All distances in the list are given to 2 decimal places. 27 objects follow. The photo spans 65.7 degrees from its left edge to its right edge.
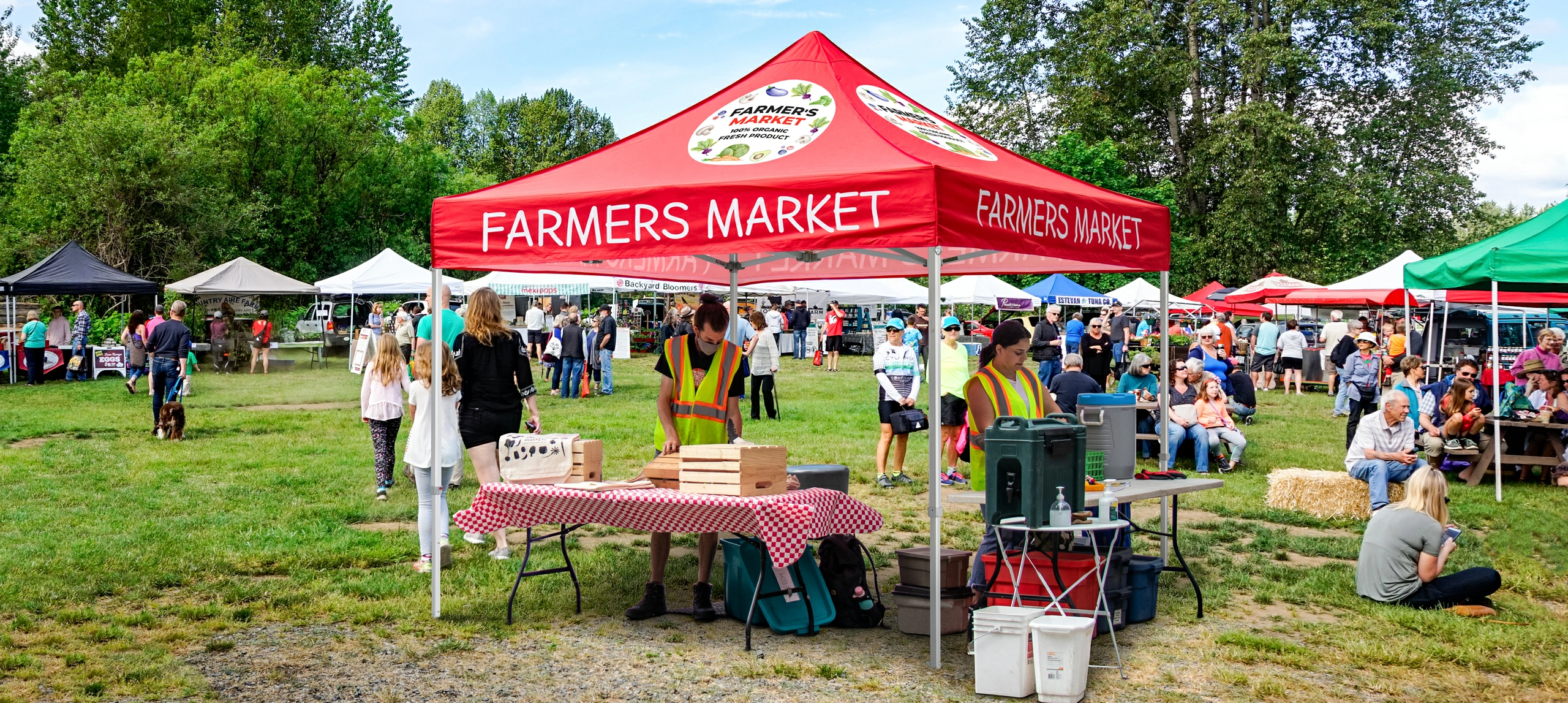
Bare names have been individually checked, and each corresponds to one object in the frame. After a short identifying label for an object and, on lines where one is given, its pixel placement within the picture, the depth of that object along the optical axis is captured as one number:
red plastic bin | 5.79
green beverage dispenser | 5.23
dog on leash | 14.28
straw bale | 9.93
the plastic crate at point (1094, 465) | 6.16
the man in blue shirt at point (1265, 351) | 24.02
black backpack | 6.25
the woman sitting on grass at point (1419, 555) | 6.74
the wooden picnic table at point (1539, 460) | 11.64
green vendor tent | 9.58
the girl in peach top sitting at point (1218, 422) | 12.65
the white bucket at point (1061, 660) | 4.98
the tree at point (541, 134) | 71.88
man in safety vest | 6.60
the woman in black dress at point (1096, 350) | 16.77
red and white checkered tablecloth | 5.39
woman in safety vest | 6.12
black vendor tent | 23.34
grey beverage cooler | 6.18
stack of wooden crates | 5.49
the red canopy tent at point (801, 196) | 5.27
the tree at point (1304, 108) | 35.78
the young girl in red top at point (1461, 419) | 12.22
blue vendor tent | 30.38
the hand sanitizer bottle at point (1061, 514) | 5.30
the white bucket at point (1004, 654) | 5.07
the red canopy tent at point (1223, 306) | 31.77
